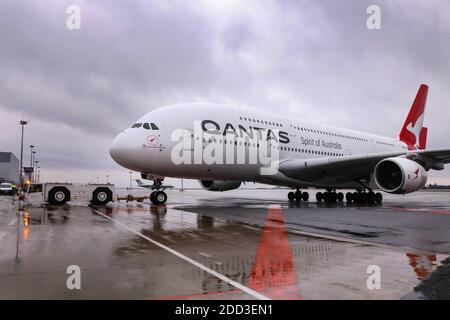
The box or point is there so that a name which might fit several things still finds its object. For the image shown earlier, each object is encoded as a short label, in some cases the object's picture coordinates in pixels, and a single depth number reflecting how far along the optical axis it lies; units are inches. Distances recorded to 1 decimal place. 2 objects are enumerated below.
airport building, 4911.9
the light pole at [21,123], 1580.0
